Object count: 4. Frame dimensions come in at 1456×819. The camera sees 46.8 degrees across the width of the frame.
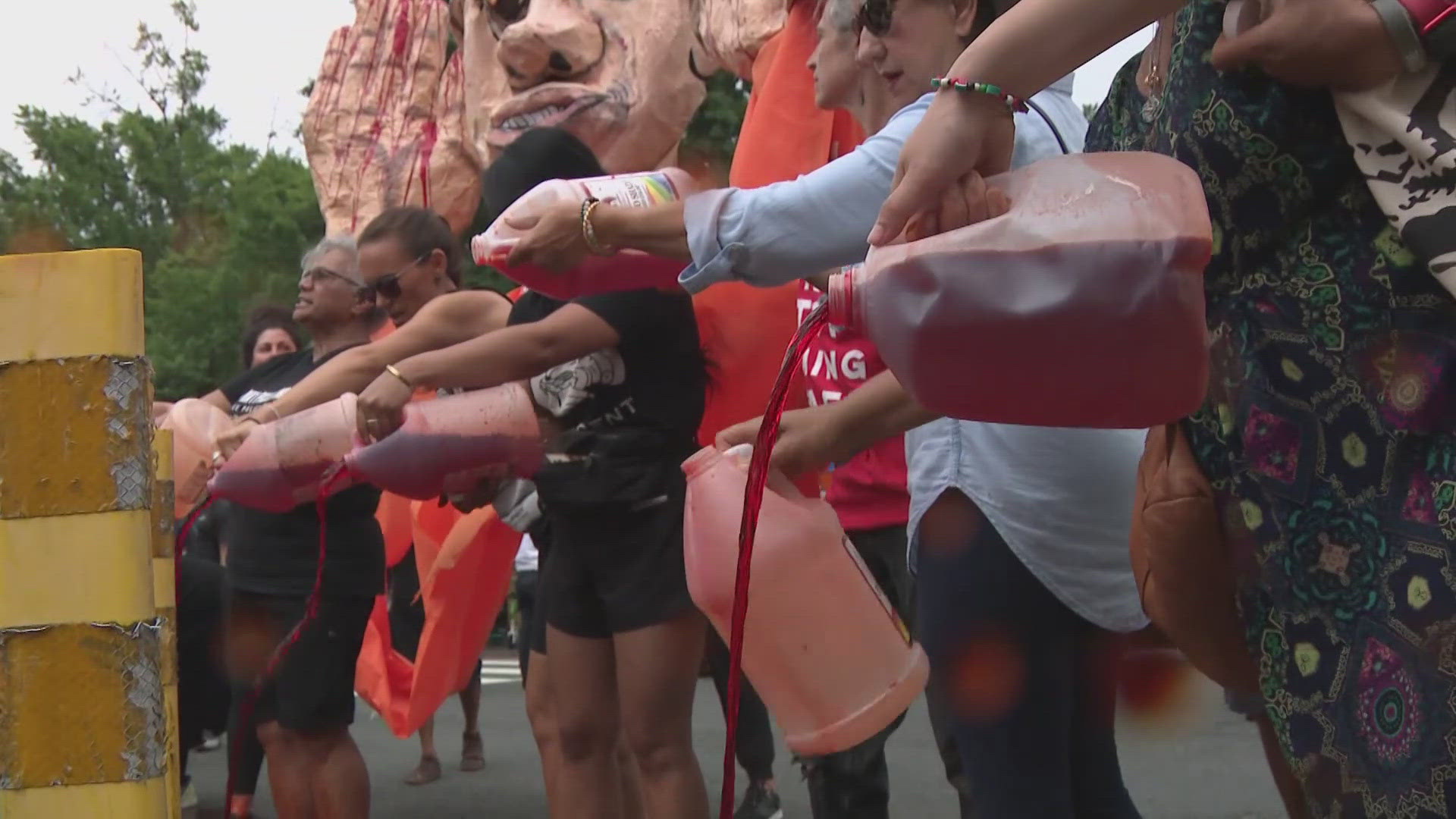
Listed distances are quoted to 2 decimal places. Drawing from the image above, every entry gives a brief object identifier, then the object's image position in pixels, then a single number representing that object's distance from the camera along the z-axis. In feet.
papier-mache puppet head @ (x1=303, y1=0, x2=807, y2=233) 14.35
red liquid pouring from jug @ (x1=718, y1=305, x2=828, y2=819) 6.27
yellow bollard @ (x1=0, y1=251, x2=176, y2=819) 8.03
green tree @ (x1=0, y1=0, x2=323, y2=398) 63.82
